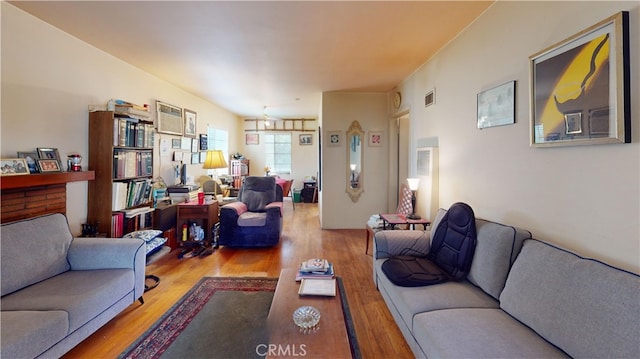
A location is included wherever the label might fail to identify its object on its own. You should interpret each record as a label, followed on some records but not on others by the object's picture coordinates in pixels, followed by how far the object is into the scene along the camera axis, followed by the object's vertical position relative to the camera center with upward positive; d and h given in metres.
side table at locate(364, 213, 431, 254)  3.12 -0.49
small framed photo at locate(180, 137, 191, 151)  4.74 +0.65
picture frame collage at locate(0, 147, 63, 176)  2.02 +0.13
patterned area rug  1.80 -1.14
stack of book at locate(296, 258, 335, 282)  2.05 -0.71
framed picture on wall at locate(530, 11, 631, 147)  1.27 +0.50
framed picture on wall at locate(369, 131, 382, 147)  4.97 +0.77
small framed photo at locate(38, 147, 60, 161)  2.35 +0.23
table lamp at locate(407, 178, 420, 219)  3.31 -0.15
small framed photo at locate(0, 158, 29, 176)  1.99 +0.09
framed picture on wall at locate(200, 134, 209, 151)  5.47 +0.79
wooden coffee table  1.26 -0.80
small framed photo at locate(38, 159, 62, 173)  2.27 +0.12
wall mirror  4.97 +0.32
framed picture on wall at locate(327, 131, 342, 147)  4.98 +0.78
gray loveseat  1.45 -0.74
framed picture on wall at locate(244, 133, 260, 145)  8.25 +1.28
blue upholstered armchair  3.89 -0.69
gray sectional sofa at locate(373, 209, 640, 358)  1.08 -0.65
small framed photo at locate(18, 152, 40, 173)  2.21 +0.15
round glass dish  1.44 -0.76
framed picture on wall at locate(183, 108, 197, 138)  4.84 +1.05
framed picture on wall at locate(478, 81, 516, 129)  2.00 +0.60
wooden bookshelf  2.83 +0.13
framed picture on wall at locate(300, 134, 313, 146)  8.29 +1.28
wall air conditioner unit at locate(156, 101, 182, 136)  4.05 +0.97
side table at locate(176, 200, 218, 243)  3.82 -0.52
